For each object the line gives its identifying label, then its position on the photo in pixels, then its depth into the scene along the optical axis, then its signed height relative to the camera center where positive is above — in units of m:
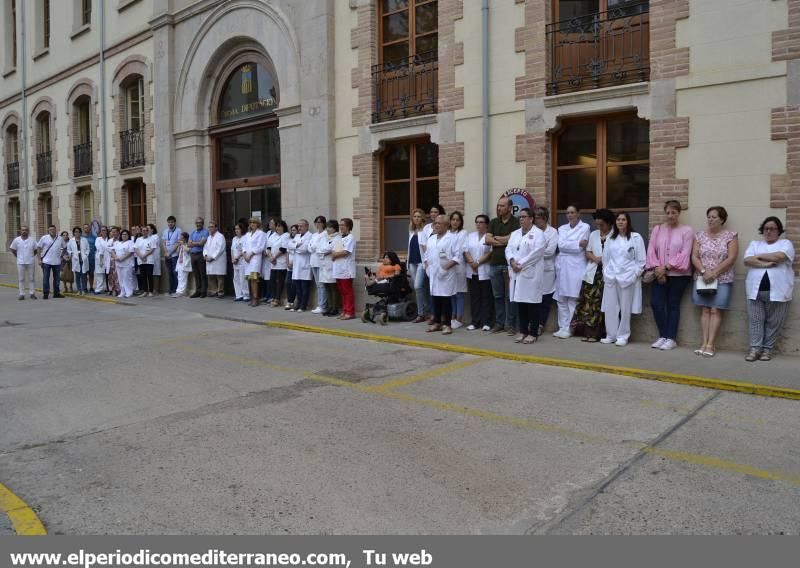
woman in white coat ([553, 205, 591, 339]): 9.49 -0.26
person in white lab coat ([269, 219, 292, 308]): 13.69 -0.20
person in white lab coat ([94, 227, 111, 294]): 18.25 -0.31
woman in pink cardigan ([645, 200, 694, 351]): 8.59 -0.33
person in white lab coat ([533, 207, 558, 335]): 9.56 -0.05
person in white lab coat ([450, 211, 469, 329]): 10.41 -0.44
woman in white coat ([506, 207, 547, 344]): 9.34 -0.40
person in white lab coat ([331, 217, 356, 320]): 12.12 -0.35
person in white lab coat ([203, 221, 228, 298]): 15.63 -0.18
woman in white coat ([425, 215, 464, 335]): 10.35 -0.34
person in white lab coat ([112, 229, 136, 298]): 17.44 -0.38
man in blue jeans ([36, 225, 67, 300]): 17.38 -0.15
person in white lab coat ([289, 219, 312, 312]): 12.99 -0.35
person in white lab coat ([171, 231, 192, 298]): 16.52 -0.36
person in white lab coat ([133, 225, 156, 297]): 17.27 -0.17
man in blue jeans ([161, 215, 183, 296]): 17.02 +0.04
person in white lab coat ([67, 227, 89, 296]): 18.47 -0.14
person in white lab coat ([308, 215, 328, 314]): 12.52 -0.06
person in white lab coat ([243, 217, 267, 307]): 14.22 -0.16
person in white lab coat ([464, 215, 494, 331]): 10.39 -0.50
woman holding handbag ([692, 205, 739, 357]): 8.27 -0.35
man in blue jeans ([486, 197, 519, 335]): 10.09 -0.23
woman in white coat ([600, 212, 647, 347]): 8.88 -0.46
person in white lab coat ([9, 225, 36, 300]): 17.23 -0.09
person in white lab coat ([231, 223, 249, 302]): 14.80 -0.37
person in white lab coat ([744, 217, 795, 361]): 7.84 -0.52
